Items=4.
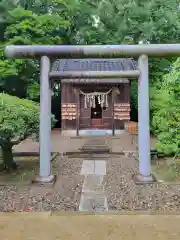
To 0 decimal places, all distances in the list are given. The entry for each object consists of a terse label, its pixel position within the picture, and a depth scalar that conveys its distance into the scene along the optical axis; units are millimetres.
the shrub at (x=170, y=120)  4446
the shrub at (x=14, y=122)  4219
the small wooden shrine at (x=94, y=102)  11043
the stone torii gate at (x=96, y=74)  4313
